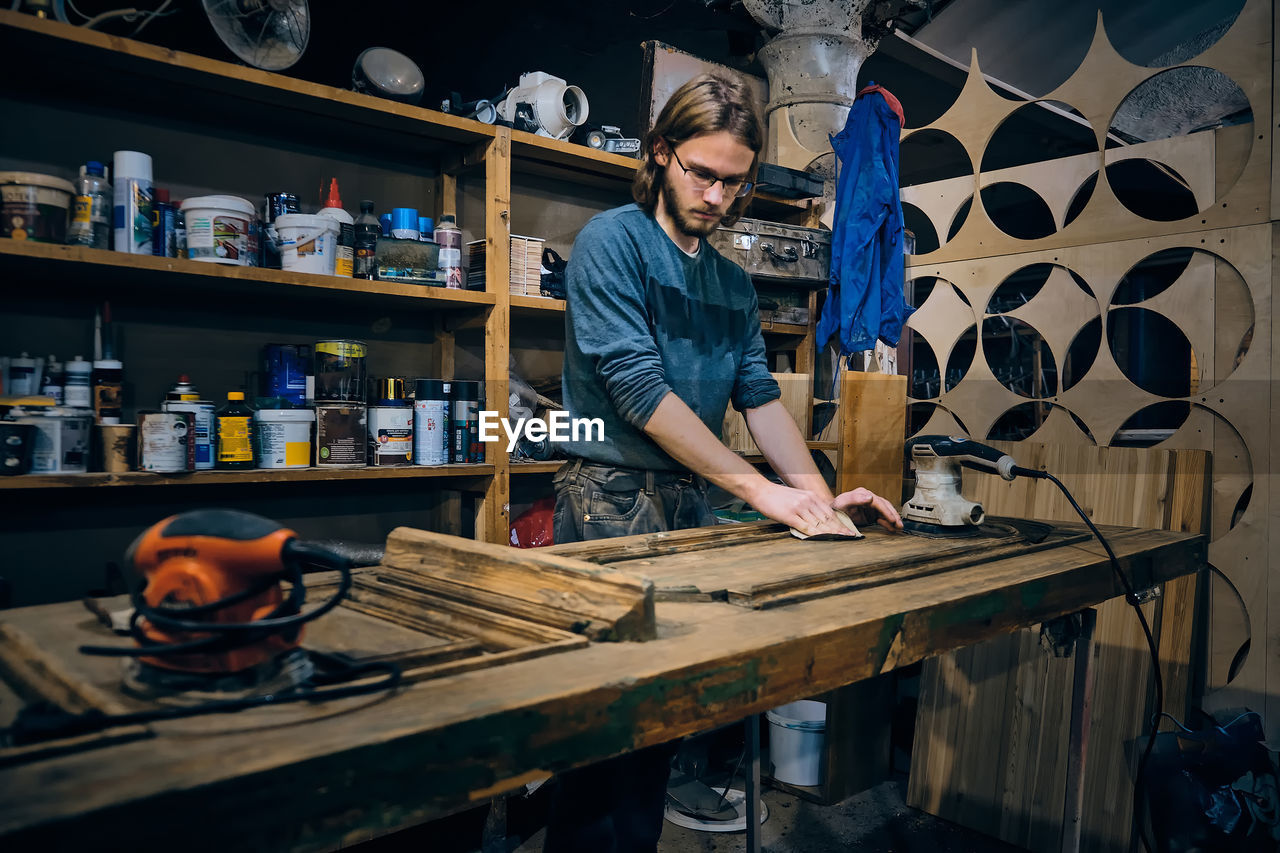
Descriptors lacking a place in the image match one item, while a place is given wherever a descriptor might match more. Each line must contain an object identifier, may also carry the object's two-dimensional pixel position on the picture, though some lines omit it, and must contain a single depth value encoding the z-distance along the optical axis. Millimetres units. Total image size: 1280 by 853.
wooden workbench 442
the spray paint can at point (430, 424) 2252
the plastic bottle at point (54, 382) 1833
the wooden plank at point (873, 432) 2875
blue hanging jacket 2799
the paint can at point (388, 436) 2184
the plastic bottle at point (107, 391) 1865
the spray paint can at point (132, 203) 1844
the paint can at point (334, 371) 2207
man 1426
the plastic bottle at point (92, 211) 1789
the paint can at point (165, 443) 1816
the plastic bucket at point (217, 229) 1929
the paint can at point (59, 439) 1710
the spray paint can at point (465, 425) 2316
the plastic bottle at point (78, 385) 1849
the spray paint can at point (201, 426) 1889
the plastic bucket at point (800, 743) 2471
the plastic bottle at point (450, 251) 2303
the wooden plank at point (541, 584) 772
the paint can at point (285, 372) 2174
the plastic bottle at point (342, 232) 2150
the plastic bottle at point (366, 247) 2193
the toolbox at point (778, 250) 2818
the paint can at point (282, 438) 2014
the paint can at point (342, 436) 2098
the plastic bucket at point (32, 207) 1712
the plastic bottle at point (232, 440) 1939
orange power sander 612
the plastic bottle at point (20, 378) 1850
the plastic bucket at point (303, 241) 2064
